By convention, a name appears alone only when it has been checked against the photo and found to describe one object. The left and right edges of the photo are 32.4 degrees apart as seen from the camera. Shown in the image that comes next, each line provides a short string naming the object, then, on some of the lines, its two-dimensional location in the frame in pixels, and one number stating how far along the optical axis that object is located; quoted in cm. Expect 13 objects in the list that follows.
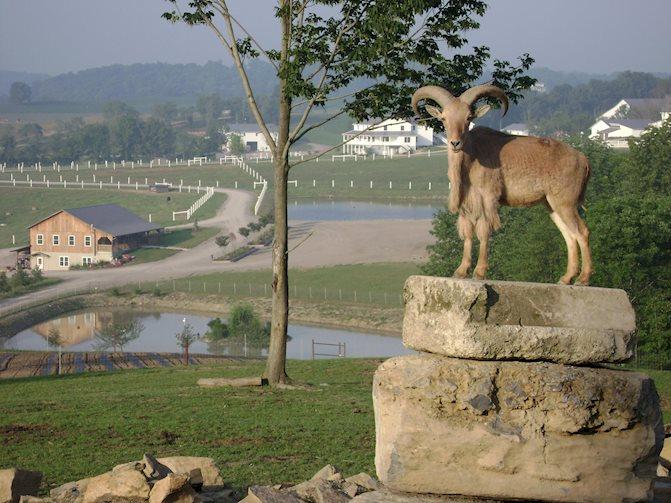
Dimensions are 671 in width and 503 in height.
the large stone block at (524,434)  1147
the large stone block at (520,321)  1175
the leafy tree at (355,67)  2217
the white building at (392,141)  17025
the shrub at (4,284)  7062
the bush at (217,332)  5297
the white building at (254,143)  19188
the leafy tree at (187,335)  4726
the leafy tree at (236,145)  17288
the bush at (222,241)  8562
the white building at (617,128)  17238
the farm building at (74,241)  8181
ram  1323
